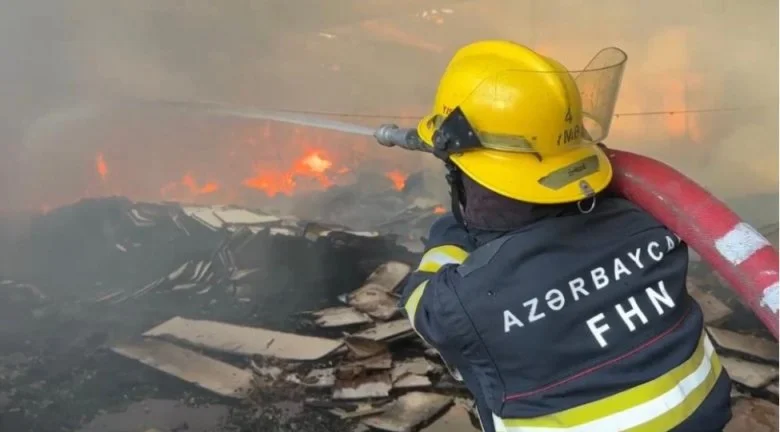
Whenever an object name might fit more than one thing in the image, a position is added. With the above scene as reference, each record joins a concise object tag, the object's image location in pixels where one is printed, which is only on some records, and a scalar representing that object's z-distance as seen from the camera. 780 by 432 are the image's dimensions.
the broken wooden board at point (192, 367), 2.53
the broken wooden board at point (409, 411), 2.33
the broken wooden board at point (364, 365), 2.59
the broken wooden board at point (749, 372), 2.60
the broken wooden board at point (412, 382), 2.52
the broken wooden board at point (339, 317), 2.92
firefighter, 1.29
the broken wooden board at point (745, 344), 2.75
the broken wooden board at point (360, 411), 2.37
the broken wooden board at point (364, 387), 2.46
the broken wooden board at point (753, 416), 2.34
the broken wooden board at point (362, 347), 2.70
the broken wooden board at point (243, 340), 2.73
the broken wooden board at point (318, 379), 2.53
